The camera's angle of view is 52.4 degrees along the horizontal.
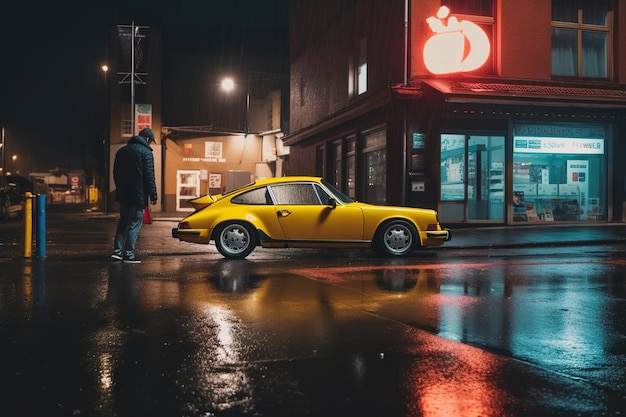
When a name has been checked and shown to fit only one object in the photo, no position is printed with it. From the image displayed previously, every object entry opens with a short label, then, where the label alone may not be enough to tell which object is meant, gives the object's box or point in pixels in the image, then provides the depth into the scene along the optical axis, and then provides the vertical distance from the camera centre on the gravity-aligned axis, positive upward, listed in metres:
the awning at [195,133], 38.25 +4.21
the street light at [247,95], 36.81 +6.57
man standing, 9.83 +0.19
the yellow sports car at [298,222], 10.93 -0.35
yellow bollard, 10.41 -0.41
